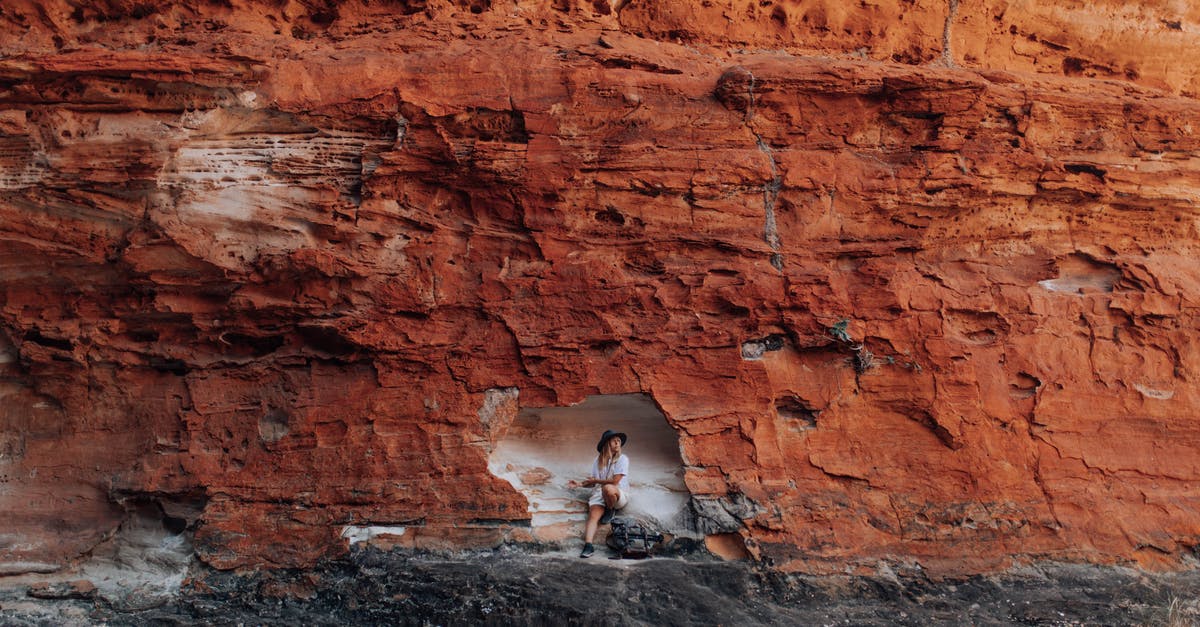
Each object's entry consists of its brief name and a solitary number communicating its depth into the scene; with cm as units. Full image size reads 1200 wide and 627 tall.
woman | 718
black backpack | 700
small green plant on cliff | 756
